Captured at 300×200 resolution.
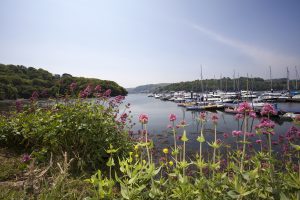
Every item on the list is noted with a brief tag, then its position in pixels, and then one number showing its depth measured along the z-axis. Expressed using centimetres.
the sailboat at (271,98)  6509
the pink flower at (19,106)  657
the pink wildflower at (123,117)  546
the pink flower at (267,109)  309
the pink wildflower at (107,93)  618
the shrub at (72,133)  453
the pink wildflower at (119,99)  617
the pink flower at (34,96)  624
